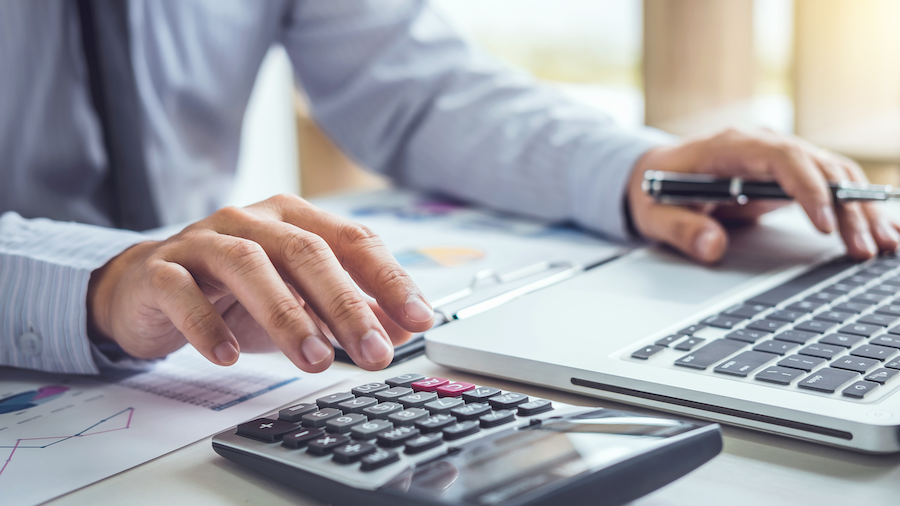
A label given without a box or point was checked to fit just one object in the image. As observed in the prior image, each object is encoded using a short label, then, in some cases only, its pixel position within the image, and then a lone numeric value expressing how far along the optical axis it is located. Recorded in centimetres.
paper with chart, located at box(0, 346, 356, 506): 34
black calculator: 26
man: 39
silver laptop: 32
